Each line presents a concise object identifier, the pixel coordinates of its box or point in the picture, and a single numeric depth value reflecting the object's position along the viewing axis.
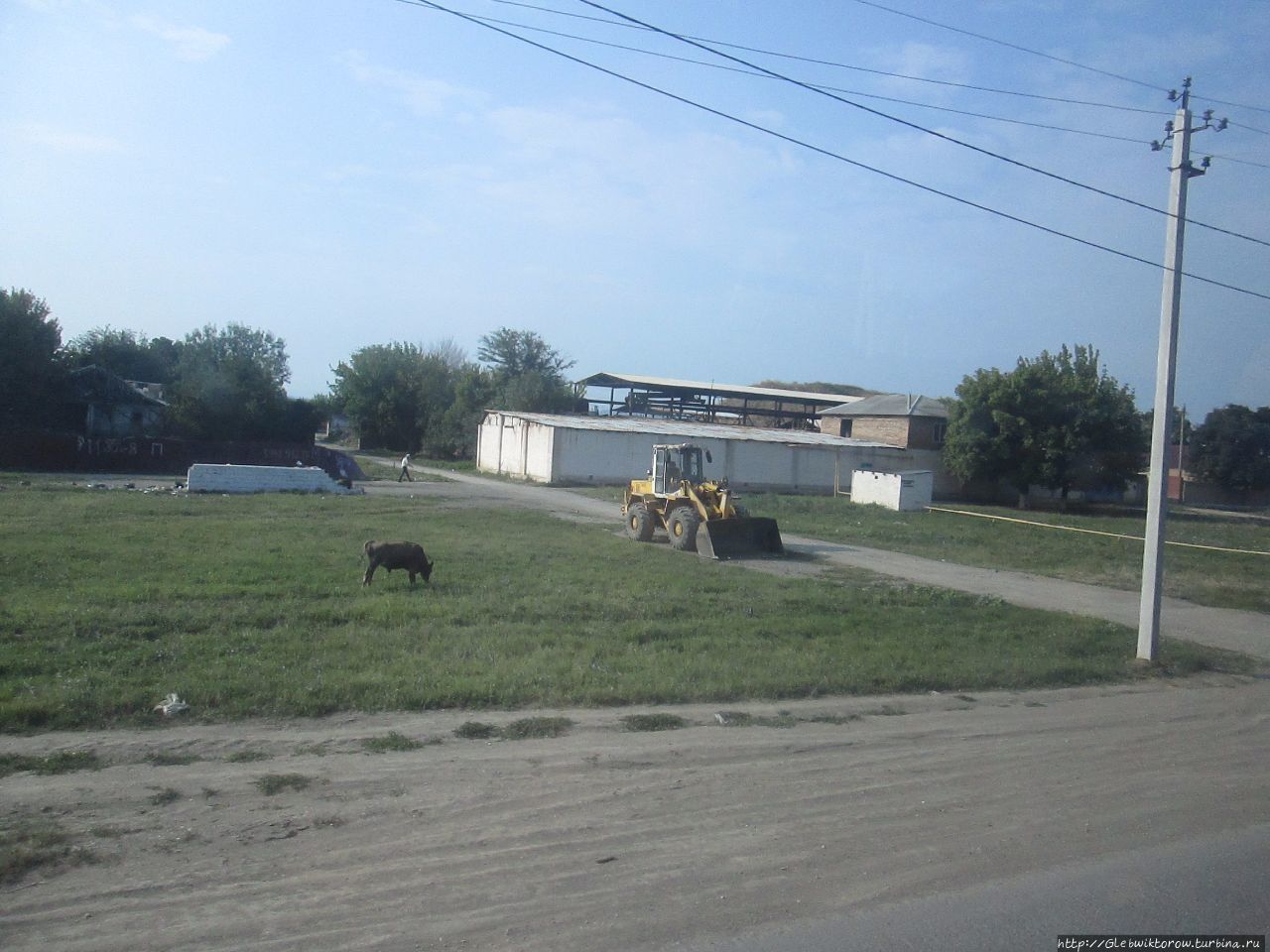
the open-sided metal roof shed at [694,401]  67.31
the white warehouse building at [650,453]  44.38
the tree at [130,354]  77.69
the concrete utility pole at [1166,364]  12.02
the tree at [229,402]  51.28
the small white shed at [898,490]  38.41
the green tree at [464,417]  67.44
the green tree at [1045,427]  46.47
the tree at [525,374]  67.00
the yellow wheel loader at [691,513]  21.00
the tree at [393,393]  75.19
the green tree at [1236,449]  67.25
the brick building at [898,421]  51.19
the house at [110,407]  50.38
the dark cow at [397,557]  14.11
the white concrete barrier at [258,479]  31.56
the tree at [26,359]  44.94
